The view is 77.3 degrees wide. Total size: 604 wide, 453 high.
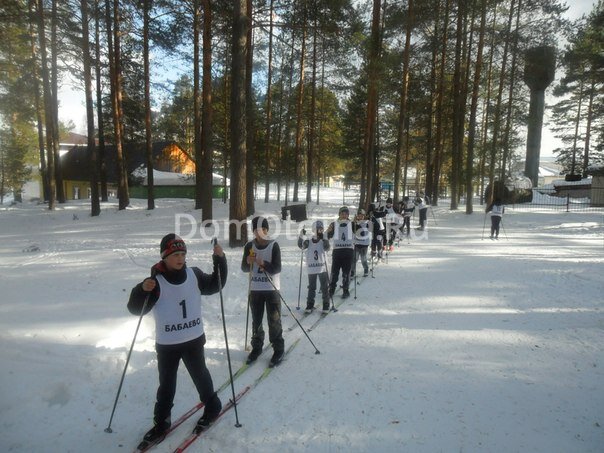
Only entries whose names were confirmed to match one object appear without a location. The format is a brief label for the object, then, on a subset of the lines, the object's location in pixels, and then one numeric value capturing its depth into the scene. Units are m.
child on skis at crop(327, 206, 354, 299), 7.90
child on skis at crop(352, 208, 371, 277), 9.30
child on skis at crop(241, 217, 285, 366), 5.10
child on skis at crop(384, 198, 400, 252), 13.37
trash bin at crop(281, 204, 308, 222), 17.63
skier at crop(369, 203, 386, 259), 11.48
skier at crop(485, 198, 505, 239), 15.54
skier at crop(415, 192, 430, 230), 17.48
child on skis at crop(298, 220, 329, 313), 7.09
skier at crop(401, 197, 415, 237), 16.38
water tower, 19.98
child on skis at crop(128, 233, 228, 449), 3.32
